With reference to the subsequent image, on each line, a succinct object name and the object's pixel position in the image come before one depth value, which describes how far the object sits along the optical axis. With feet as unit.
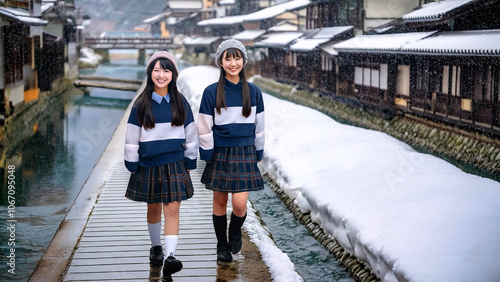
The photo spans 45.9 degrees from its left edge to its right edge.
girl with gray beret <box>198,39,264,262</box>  16.79
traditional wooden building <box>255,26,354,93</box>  92.22
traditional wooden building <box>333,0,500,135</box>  50.52
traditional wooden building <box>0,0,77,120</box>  56.49
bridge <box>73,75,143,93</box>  104.27
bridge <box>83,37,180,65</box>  203.62
